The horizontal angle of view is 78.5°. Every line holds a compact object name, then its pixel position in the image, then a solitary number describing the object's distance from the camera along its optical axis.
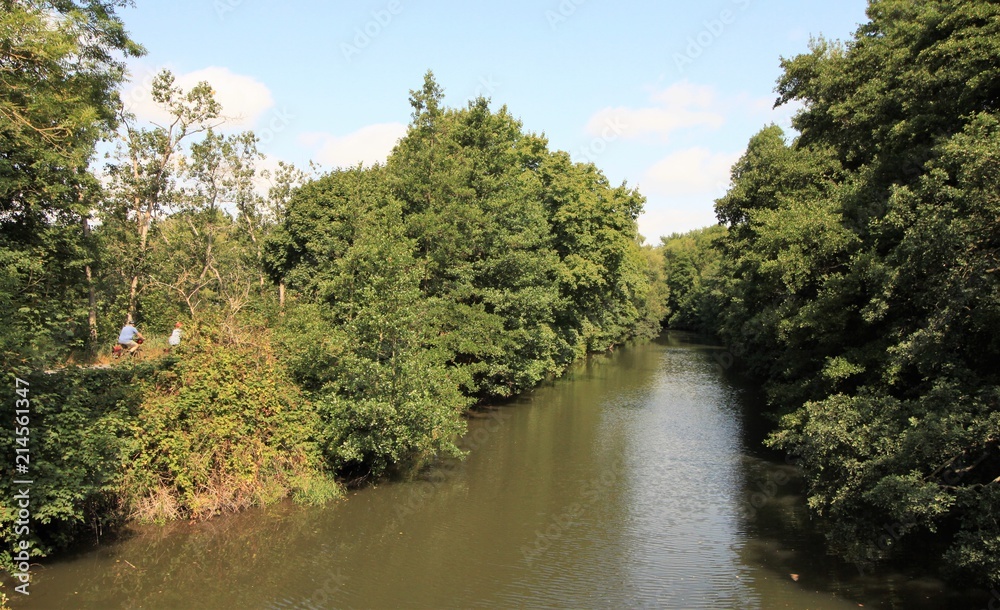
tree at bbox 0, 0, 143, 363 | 11.90
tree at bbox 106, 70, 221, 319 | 25.84
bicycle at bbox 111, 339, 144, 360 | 16.36
